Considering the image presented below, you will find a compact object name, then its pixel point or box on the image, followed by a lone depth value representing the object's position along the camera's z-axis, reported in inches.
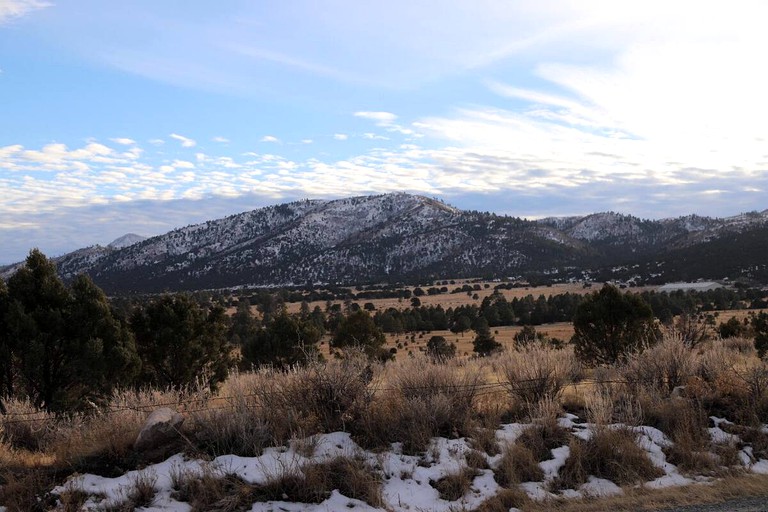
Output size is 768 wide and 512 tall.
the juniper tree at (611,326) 692.1
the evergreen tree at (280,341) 938.1
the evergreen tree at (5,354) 506.3
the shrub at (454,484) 226.6
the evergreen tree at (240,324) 1593.5
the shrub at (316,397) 274.7
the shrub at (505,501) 216.8
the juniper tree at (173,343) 741.3
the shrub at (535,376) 330.3
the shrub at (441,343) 1100.5
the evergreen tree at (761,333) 672.0
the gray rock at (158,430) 250.8
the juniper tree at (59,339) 509.7
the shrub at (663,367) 351.3
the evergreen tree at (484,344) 1262.4
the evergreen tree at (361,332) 1027.4
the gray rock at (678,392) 324.5
